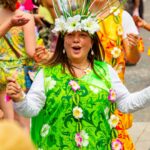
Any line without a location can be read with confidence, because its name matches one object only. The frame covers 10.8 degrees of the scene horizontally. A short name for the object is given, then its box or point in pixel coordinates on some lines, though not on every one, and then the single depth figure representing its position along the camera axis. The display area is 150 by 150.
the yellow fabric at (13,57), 7.01
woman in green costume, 4.64
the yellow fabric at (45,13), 11.67
